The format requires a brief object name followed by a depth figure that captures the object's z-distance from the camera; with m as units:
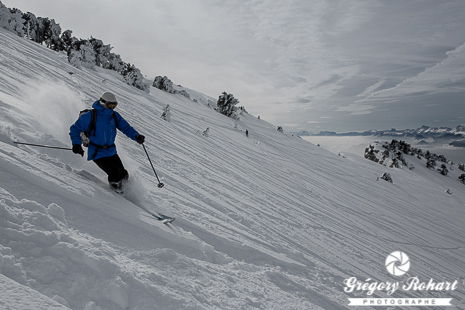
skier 3.65
